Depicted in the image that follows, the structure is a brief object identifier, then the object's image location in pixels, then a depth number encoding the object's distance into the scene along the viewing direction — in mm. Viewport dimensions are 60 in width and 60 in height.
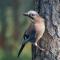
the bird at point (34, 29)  11664
